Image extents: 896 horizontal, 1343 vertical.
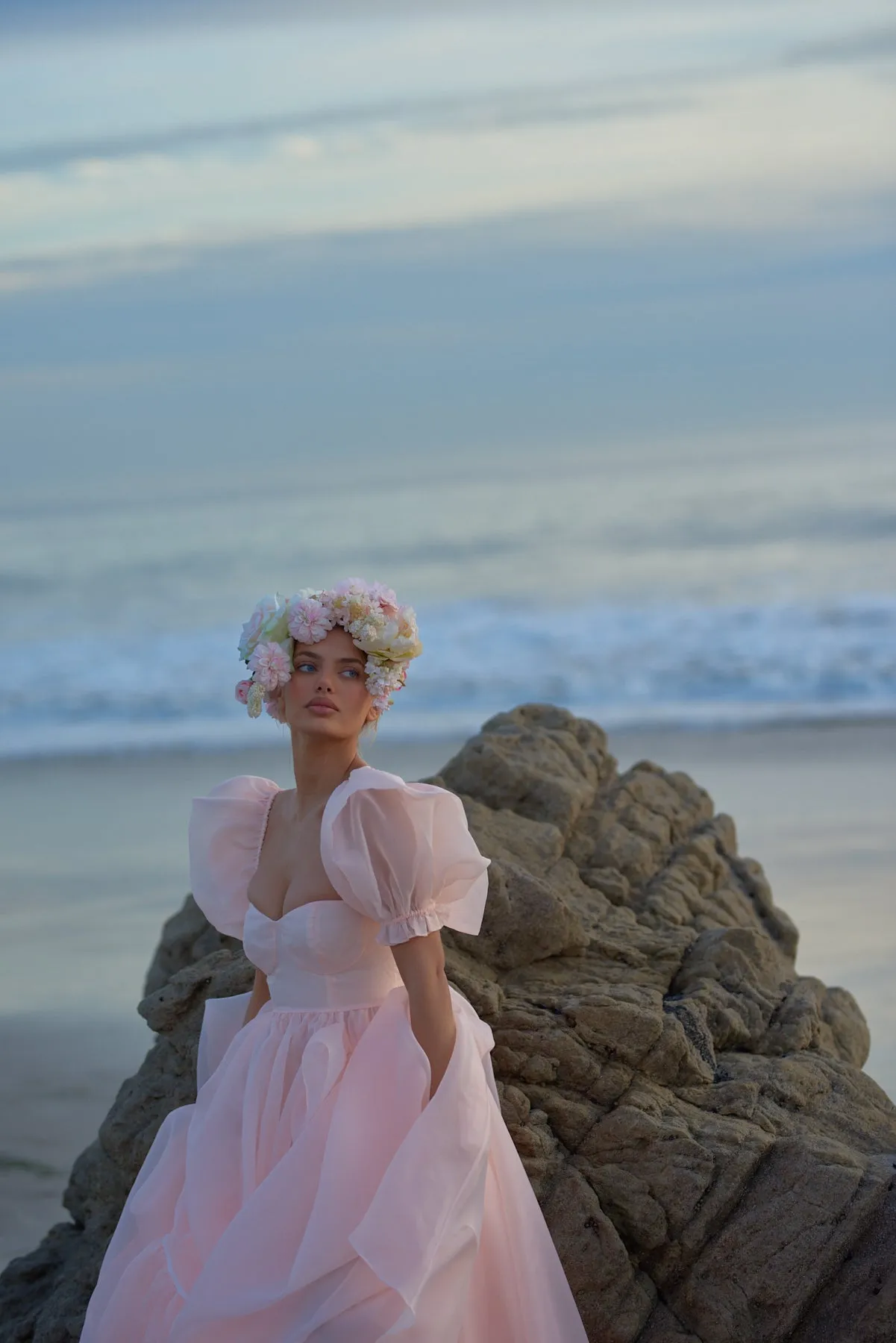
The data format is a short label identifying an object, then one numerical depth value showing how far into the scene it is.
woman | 3.81
